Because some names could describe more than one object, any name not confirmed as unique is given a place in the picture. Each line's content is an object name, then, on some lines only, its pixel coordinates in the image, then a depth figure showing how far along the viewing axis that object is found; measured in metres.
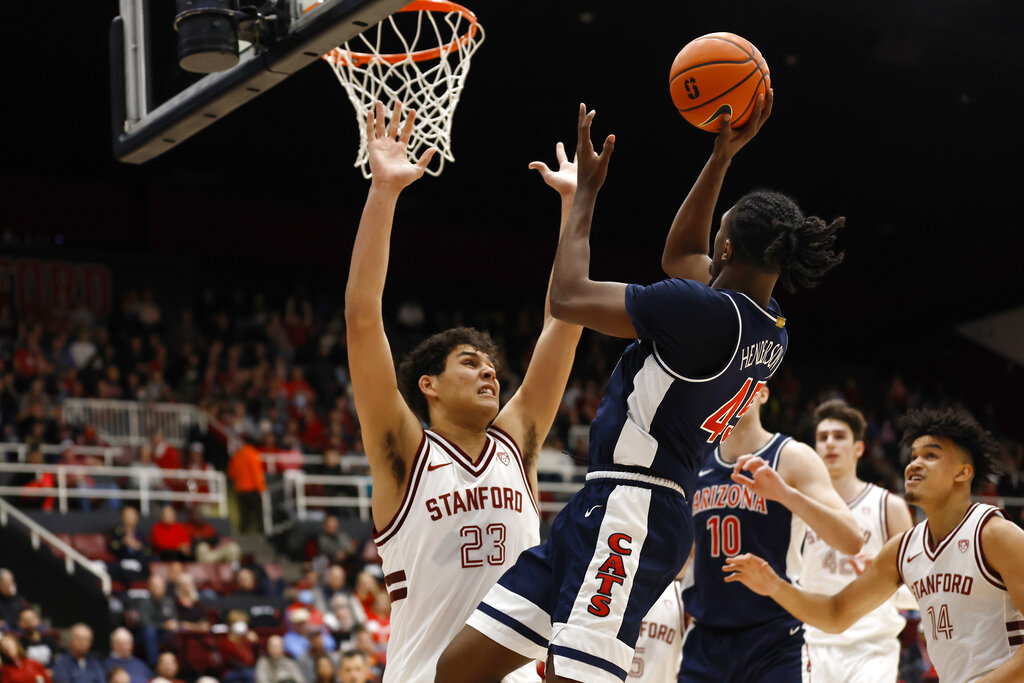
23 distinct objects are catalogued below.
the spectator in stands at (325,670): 10.34
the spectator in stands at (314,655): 10.72
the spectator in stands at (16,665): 9.11
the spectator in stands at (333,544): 13.29
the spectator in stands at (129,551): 11.60
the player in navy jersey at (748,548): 5.41
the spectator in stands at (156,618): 10.34
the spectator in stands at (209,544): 12.70
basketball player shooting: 3.50
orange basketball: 4.08
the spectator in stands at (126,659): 9.79
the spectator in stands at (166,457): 14.21
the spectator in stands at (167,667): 9.75
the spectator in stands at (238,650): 10.26
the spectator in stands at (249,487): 14.12
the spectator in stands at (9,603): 10.20
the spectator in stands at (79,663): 9.48
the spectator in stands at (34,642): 9.51
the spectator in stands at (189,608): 10.84
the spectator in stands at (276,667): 10.42
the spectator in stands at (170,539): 12.36
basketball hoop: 5.95
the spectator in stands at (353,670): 10.20
